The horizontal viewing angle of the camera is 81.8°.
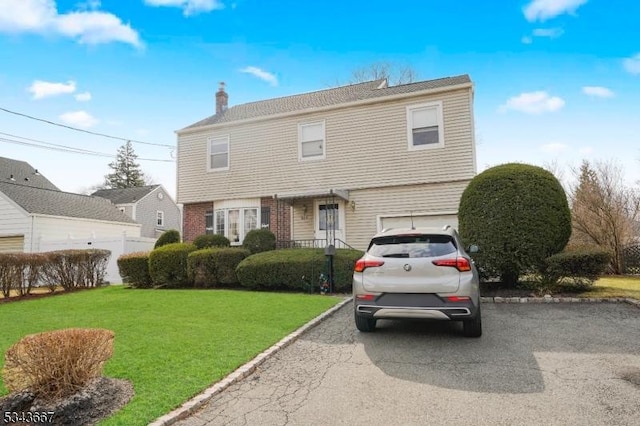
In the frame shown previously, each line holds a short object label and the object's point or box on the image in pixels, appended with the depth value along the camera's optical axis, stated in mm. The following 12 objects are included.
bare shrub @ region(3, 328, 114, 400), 3453
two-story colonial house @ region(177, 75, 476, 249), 12938
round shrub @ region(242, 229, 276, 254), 13344
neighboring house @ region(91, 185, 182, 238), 33469
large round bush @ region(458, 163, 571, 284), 8828
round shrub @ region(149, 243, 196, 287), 12422
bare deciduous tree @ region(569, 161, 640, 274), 14984
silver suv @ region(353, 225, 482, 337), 5172
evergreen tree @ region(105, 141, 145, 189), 52938
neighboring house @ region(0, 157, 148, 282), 16527
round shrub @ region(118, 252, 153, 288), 13000
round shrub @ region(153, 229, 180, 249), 14898
